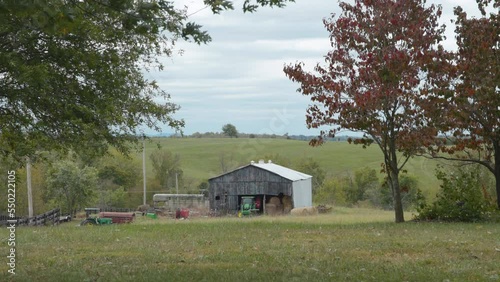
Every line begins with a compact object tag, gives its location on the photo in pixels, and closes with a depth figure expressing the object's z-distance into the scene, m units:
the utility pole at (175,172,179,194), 80.19
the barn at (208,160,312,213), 57.12
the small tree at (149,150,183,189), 87.19
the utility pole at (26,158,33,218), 44.90
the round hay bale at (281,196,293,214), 57.12
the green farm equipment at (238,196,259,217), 53.15
